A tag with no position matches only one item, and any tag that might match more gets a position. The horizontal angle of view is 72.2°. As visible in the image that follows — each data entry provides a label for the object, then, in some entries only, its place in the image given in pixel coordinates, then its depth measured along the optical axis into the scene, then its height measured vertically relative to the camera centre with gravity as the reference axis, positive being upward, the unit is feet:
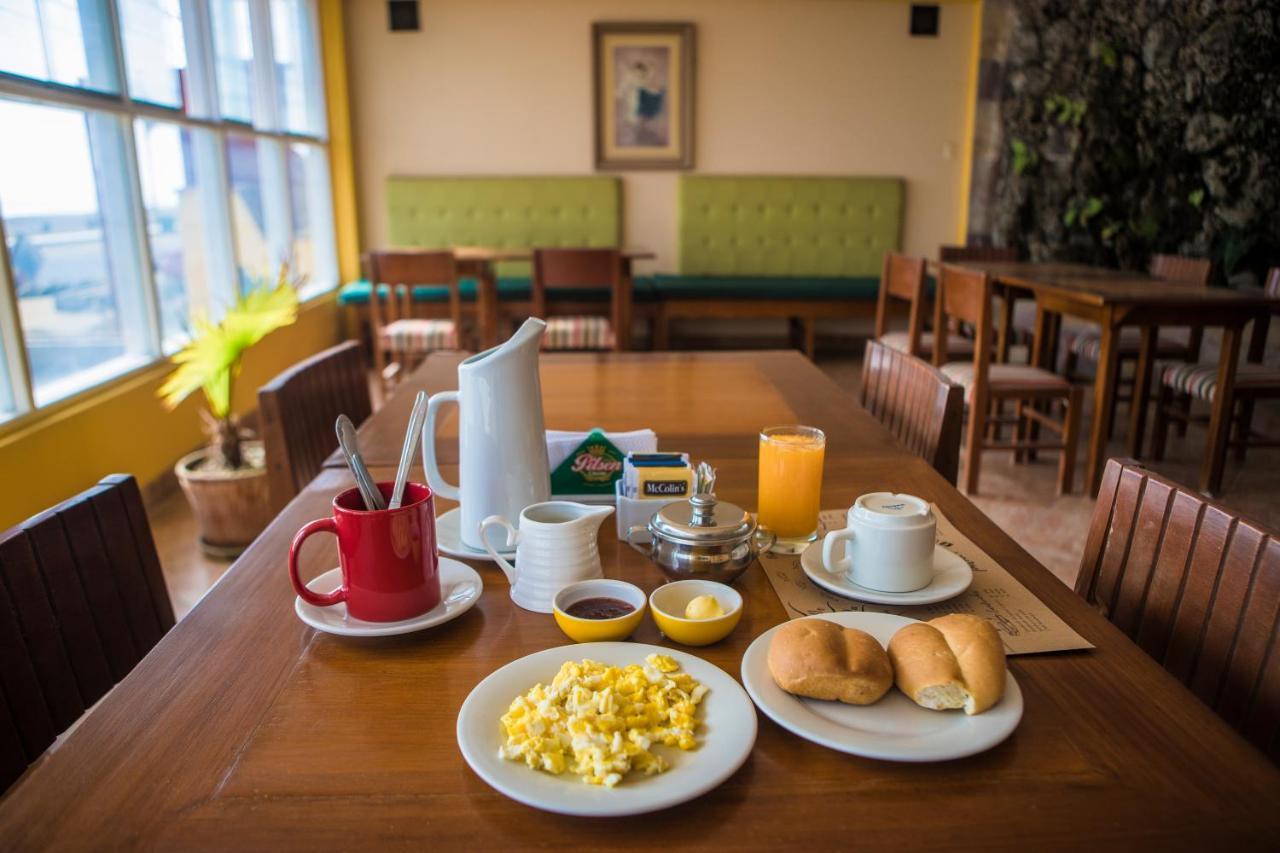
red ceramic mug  2.68 -1.07
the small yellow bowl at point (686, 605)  2.61 -1.21
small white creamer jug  2.90 -1.14
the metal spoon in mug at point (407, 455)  2.83 -0.79
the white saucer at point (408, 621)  2.71 -1.26
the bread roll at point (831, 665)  2.29 -1.18
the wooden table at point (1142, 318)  9.40 -1.23
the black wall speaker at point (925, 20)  18.34 +3.77
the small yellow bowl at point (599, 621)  2.62 -1.21
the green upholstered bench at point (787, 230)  18.99 -0.53
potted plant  8.39 -2.38
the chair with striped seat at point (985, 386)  9.87 -2.07
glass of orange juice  3.43 -1.09
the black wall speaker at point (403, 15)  17.88 +3.80
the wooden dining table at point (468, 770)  1.90 -1.31
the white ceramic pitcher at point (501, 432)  3.15 -0.80
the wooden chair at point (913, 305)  11.62 -1.37
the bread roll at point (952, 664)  2.25 -1.17
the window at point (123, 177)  8.50 +0.36
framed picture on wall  18.16 +2.26
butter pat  2.66 -1.19
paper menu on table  2.66 -1.28
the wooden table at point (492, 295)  14.07 -1.41
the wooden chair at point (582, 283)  13.57 -1.18
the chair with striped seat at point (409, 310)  13.79 -1.62
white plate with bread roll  2.15 -1.23
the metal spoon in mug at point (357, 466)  2.72 -0.78
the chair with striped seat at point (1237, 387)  10.14 -2.11
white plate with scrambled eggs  1.97 -1.25
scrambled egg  2.05 -1.23
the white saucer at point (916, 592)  2.87 -1.24
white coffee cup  2.89 -1.11
